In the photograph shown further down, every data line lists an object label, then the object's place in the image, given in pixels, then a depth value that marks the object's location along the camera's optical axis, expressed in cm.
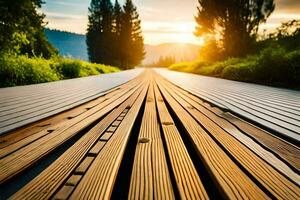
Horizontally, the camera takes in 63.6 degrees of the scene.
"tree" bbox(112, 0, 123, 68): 3912
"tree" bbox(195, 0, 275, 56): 1633
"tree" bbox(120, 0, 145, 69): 4005
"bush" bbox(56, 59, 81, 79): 1111
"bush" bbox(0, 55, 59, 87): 721
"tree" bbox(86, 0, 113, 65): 3844
